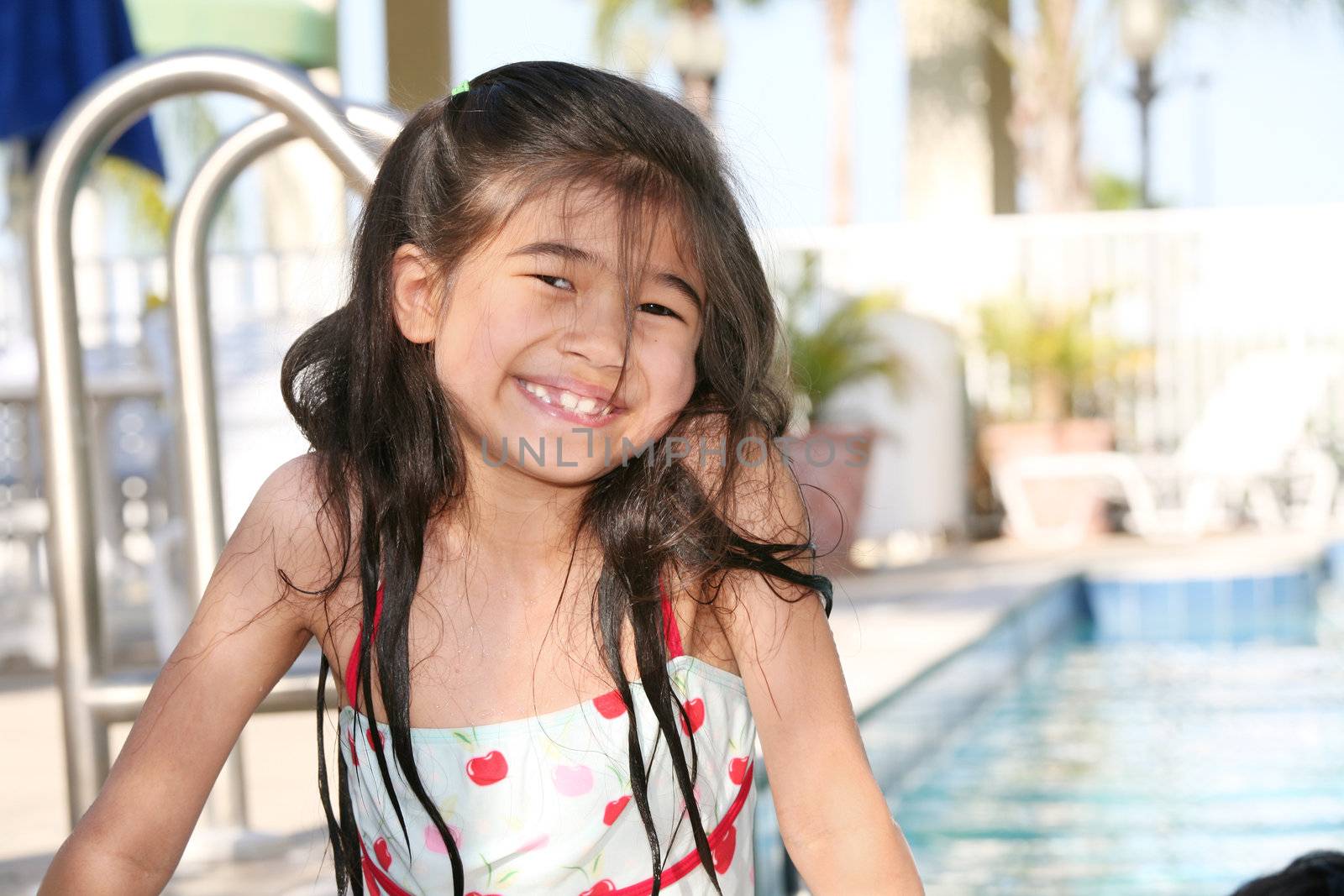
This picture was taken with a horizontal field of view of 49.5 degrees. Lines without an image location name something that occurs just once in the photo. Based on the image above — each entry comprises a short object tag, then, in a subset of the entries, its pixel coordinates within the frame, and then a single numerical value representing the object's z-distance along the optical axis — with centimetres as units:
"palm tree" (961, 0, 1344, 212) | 1162
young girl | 129
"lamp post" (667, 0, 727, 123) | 1277
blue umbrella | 374
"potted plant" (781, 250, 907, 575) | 701
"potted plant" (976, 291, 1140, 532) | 890
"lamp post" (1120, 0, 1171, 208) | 1087
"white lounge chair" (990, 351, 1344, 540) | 868
